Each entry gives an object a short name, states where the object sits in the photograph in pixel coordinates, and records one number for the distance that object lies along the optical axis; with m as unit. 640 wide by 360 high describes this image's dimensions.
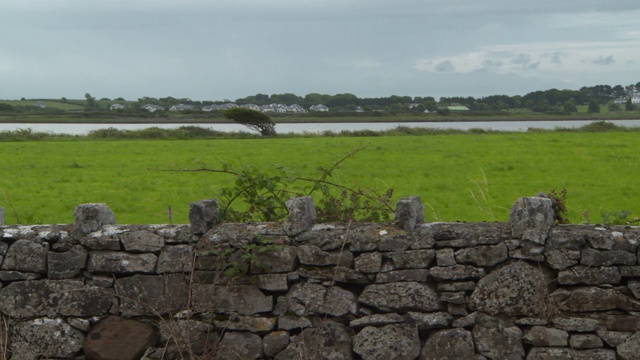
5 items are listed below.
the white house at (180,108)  91.69
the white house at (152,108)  85.82
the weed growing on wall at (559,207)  6.16
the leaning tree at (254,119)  54.32
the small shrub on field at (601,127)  45.25
